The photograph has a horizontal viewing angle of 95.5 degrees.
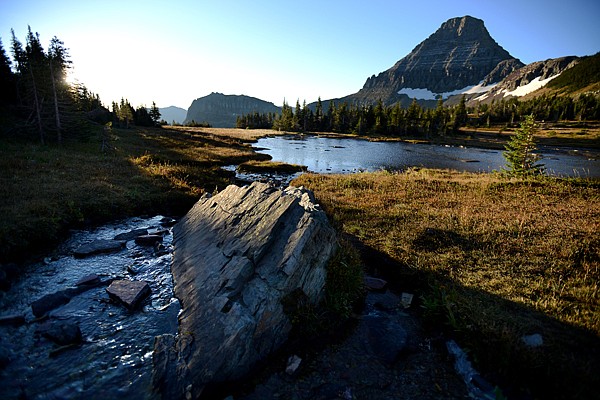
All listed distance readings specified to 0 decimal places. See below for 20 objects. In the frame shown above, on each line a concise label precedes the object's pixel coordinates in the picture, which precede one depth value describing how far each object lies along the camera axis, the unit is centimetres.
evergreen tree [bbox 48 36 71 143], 3438
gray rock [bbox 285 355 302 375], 689
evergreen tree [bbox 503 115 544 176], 2658
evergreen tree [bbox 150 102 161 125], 10981
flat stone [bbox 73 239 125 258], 1180
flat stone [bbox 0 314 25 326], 774
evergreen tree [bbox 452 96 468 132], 12875
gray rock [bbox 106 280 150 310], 899
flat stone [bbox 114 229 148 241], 1365
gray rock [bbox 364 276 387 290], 1049
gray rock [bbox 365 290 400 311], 955
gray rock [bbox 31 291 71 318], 830
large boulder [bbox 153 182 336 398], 652
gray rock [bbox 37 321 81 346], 737
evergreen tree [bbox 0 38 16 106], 5053
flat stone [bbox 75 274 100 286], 980
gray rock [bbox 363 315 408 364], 762
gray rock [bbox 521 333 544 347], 689
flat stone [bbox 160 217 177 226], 1629
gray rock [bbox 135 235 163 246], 1327
